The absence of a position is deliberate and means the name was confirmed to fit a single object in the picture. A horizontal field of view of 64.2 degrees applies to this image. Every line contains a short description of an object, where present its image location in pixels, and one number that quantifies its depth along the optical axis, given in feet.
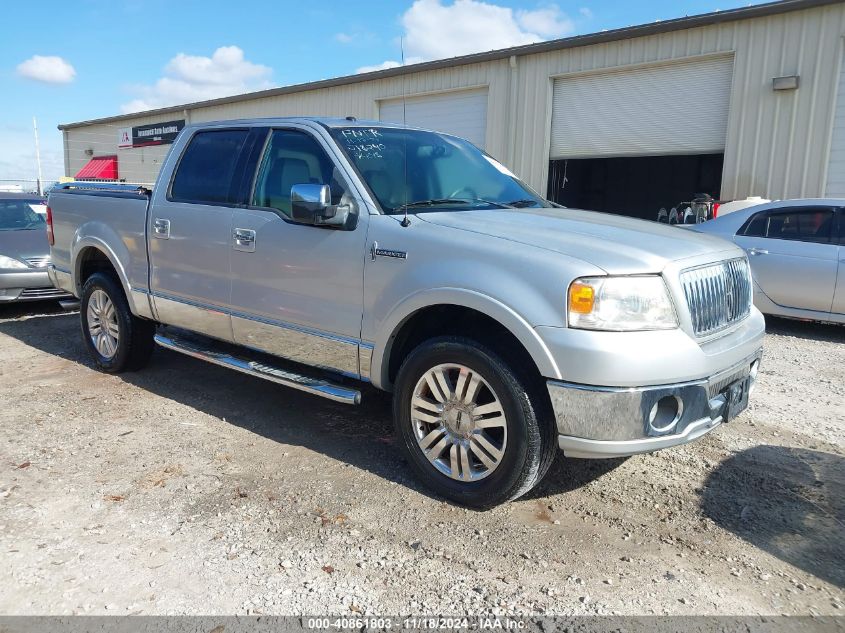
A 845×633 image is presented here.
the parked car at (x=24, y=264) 26.76
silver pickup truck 9.69
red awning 98.73
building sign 85.35
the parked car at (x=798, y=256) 24.03
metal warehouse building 36.91
